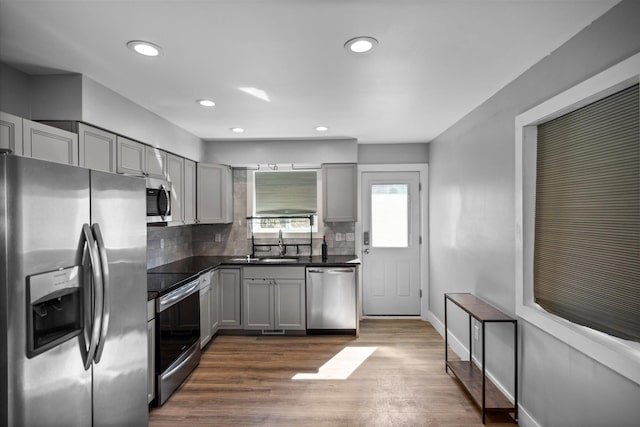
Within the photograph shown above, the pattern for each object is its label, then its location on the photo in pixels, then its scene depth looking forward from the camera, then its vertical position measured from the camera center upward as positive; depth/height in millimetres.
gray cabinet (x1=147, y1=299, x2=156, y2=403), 2521 -1016
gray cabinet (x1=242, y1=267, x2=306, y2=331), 4160 -1069
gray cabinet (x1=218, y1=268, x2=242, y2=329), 4199 -1075
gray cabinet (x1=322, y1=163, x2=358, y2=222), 4500 +249
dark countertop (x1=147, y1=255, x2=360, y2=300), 2818 -622
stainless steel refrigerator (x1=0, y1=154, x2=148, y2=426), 1234 -368
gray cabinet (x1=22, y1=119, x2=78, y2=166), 1939 +414
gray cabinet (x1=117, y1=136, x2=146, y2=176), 2712 +452
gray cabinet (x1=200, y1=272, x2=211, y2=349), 3619 -1072
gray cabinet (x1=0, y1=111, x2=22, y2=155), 1787 +421
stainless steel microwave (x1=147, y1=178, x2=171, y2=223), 2859 +79
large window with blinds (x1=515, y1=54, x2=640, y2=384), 1579 -32
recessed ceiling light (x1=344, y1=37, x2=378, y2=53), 1856 +934
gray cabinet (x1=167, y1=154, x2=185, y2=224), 3561 +281
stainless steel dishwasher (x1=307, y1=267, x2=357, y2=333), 4133 -1042
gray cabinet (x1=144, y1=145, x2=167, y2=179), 3116 +463
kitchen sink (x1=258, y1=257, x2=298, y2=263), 4277 -646
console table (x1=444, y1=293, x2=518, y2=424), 2410 -1404
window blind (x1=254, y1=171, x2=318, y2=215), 4770 +251
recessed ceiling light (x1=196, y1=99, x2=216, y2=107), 2900 +940
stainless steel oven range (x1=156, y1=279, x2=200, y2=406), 2629 -1077
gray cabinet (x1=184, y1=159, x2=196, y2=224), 3913 +226
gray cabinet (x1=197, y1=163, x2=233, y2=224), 4289 +229
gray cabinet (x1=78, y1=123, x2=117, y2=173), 2311 +451
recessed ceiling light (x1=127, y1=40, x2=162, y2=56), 1886 +929
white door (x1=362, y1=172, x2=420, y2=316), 4836 -459
